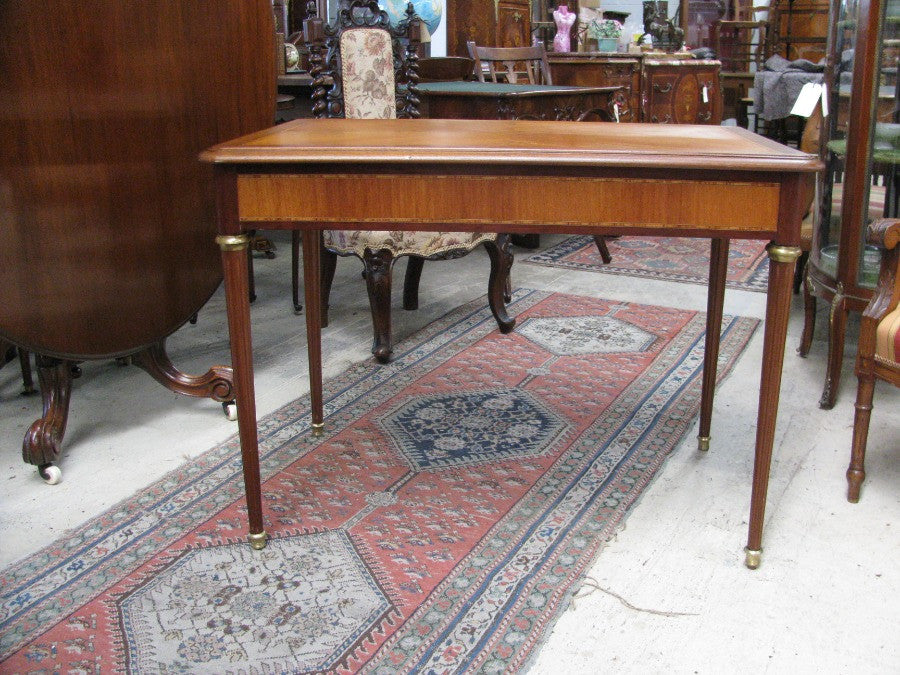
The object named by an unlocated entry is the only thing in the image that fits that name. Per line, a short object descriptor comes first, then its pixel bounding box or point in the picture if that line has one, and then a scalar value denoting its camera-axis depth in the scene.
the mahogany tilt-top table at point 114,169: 2.12
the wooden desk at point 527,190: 1.54
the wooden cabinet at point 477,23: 5.35
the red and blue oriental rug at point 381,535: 1.57
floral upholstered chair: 2.96
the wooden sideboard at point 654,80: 5.53
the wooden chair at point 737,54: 9.38
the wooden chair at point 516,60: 4.48
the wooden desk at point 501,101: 3.80
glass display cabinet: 2.34
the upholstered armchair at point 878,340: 1.98
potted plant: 5.78
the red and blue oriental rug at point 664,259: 4.03
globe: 4.20
